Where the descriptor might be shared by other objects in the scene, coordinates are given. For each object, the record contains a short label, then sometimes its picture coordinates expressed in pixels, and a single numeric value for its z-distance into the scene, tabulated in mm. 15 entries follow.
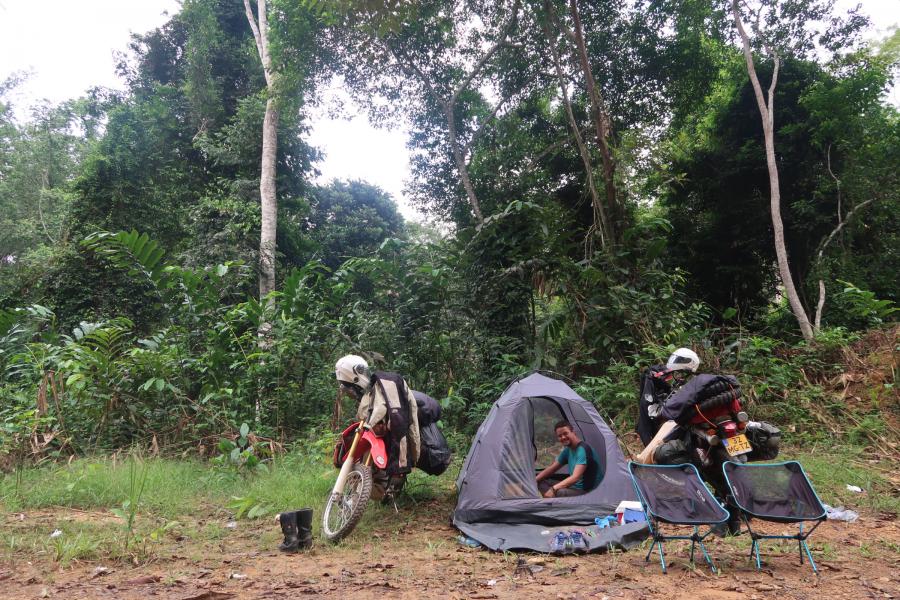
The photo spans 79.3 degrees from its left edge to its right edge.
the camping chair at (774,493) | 2926
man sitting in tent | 4539
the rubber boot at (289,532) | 3585
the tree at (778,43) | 9000
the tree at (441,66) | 10992
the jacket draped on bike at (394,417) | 4105
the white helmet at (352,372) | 4352
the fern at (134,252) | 6574
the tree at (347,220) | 15695
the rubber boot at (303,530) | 3596
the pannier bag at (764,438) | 3637
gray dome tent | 3709
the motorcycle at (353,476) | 3730
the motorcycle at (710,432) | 3529
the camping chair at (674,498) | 2959
